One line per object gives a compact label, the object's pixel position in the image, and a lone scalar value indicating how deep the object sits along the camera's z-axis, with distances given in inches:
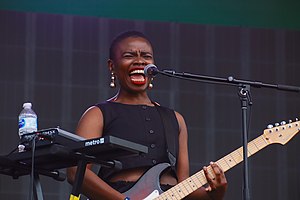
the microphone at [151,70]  273.5
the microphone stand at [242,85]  264.8
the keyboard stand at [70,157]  241.7
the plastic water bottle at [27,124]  274.0
